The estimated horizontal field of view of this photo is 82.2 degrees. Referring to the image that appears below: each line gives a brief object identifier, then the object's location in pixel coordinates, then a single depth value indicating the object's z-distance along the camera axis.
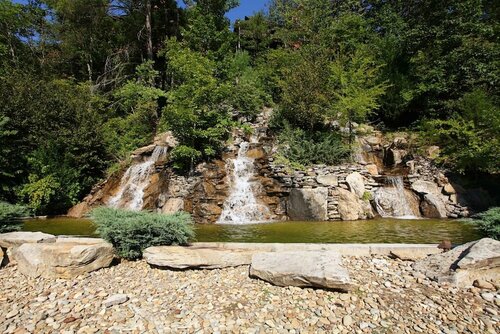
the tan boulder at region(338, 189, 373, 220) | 10.45
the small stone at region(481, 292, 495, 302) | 3.48
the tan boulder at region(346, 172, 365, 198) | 11.13
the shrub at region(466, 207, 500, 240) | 4.93
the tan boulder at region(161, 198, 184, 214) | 11.04
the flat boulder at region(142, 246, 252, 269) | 4.64
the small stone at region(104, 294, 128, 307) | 3.58
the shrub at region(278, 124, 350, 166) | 12.78
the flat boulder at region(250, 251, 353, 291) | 3.69
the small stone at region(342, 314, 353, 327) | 3.12
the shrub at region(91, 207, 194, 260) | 5.19
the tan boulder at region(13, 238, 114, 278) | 4.43
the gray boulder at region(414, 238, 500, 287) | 3.82
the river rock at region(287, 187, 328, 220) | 10.49
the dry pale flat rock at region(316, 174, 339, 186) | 11.20
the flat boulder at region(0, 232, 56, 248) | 5.55
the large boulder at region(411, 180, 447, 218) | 10.52
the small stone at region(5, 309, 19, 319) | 3.35
